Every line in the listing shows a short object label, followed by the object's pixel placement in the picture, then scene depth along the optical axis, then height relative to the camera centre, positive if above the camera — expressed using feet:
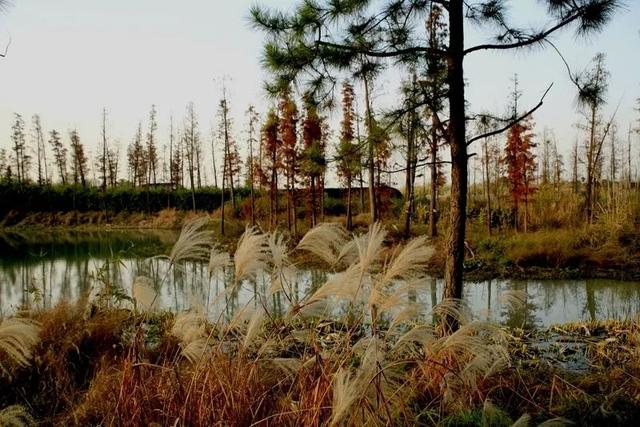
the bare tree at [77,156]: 165.49 +18.59
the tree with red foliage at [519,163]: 79.20 +6.37
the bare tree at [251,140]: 99.41 +13.70
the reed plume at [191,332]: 10.30 -2.63
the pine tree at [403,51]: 16.88 +5.28
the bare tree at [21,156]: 163.32 +18.95
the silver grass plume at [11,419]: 8.87 -3.76
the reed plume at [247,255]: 9.34 -0.85
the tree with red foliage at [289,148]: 85.03 +10.17
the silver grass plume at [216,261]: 10.25 -1.01
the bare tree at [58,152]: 175.22 +21.27
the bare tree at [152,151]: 165.58 +19.79
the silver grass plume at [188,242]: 9.78 -0.60
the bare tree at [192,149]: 135.54 +18.39
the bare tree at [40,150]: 165.06 +21.18
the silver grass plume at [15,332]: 9.25 -2.12
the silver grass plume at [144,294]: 10.98 -1.77
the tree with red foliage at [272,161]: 87.30 +8.67
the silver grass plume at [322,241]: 9.62 -0.63
